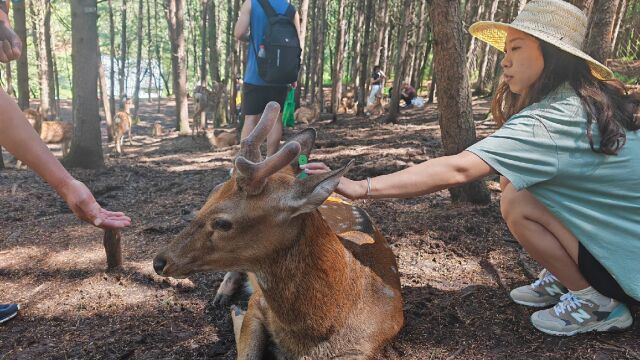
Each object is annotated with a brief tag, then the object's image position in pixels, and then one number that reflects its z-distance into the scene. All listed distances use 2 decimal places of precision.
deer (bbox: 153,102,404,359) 2.19
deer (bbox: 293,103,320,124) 17.05
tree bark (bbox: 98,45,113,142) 12.23
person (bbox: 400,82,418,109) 19.51
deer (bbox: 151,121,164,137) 18.19
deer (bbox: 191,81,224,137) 15.83
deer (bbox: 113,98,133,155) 12.82
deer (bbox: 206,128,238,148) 12.35
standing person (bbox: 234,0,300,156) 5.26
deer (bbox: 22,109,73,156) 10.67
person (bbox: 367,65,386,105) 18.62
